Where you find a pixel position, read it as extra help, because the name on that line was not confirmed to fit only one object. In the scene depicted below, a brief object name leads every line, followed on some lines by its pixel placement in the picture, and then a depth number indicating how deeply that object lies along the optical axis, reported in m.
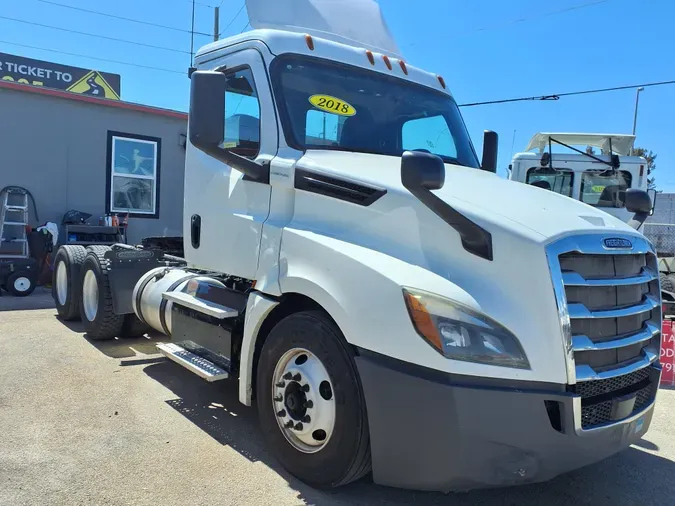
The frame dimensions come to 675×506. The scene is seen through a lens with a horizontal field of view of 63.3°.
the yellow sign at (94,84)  28.95
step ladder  10.34
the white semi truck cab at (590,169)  9.98
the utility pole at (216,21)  21.75
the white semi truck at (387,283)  2.50
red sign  5.91
